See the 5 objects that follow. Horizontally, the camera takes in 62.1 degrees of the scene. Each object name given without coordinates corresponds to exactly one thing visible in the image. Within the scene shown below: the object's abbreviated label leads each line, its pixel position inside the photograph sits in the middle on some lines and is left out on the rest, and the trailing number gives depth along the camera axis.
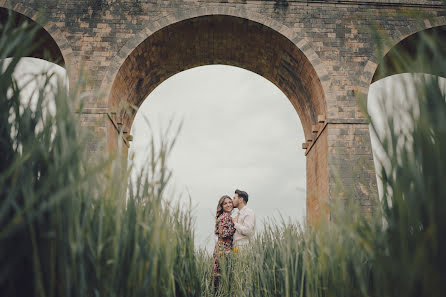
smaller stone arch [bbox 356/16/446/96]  8.41
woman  5.00
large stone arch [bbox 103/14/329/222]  8.47
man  5.10
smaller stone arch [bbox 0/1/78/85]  8.18
